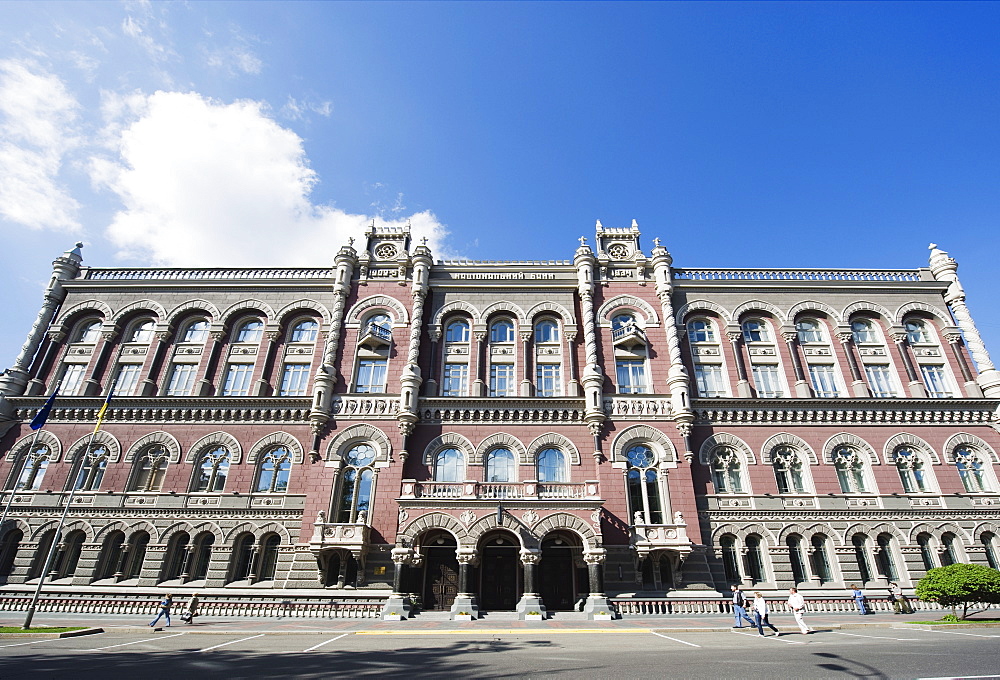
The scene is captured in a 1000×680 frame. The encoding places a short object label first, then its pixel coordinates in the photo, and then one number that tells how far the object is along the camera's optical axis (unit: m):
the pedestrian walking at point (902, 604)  24.56
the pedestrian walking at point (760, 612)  18.20
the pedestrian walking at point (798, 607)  18.06
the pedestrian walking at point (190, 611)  22.58
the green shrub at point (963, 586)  20.84
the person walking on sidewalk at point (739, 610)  19.77
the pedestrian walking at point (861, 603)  24.19
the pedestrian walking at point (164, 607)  20.59
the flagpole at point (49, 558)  18.95
